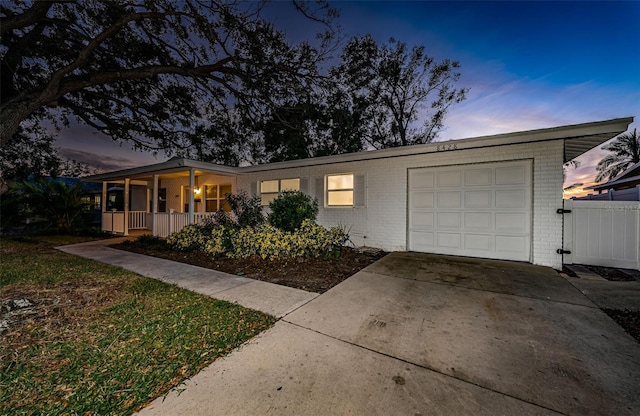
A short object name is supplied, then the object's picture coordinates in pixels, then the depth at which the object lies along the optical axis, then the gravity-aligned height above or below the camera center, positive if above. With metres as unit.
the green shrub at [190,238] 6.80 -0.93
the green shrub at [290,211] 6.27 -0.09
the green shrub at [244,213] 7.05 -0.17
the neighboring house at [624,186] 8.33 +1.31
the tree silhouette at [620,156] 15.30 +3.65
